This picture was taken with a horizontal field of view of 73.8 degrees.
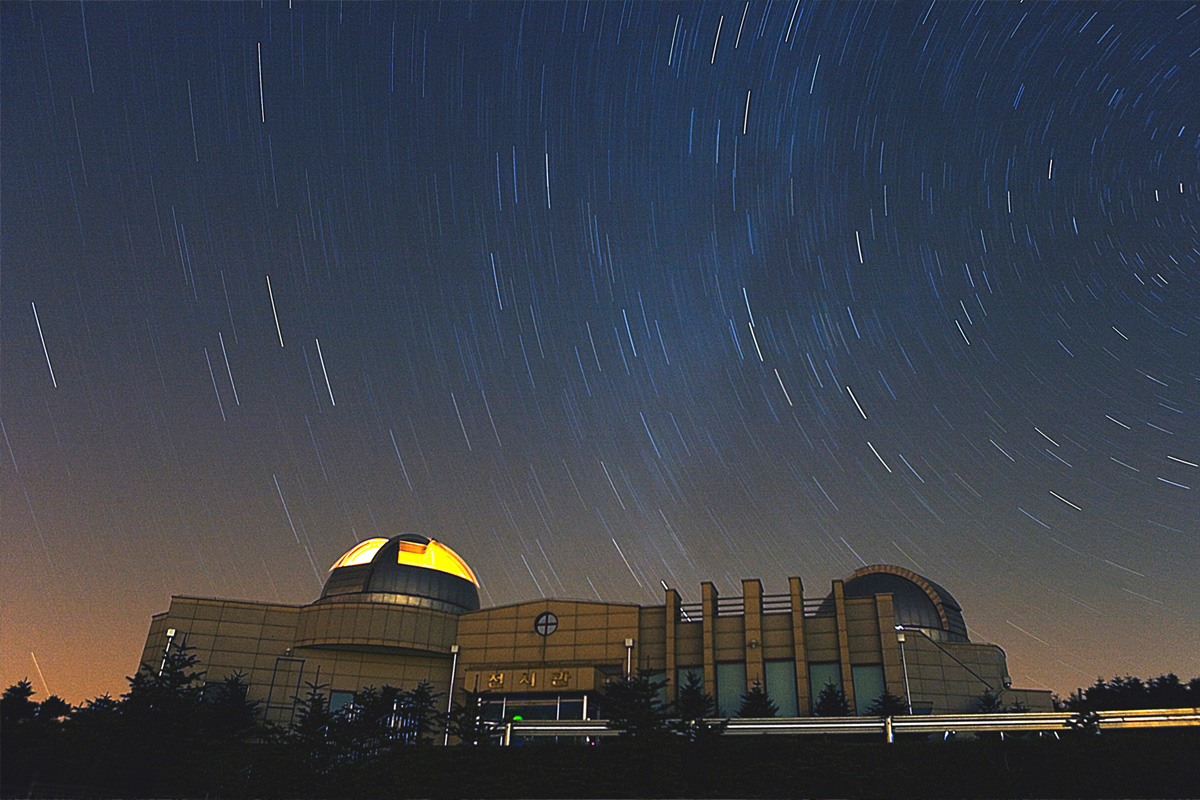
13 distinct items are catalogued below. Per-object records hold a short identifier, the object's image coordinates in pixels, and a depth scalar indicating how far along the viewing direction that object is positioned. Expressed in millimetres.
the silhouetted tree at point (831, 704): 38031
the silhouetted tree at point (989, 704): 40750
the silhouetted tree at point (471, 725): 28234
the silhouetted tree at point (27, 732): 25766
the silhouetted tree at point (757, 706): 38062
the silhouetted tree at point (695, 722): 25203
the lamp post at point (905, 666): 40372
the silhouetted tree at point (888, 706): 36781
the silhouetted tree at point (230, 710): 36312
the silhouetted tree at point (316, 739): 28375
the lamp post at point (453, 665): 45700
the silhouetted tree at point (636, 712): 25625
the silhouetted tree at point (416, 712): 34969
